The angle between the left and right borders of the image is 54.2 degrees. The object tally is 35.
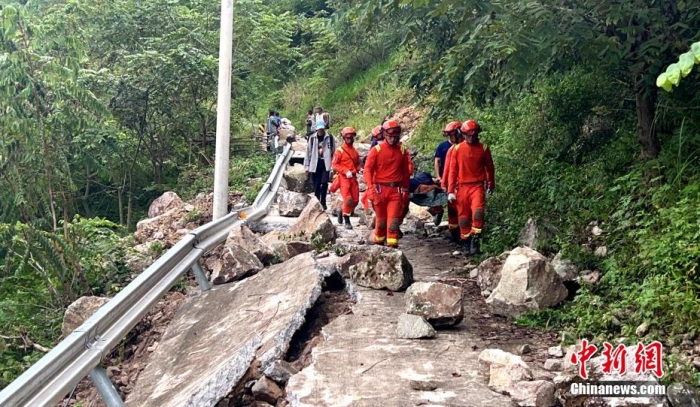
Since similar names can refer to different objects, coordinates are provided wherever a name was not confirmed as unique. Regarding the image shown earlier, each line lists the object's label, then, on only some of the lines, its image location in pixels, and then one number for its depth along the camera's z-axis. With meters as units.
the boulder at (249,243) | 8.15
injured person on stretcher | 9.93
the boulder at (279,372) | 4.82
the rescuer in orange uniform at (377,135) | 10.45
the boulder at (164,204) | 14.43
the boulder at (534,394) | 4.15
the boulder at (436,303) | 5.84
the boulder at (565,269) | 6.63
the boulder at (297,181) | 15.72
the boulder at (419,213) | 11.74
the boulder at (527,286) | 6.19
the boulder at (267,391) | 4.70
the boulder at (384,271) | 7.01
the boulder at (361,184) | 15.40
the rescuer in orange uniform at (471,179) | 8.62
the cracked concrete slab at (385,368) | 4.39
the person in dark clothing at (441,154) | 10.33
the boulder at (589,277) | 6.52
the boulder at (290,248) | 8.33
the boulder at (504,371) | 4.50
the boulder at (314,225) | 9.20
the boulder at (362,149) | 18.32
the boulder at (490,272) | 7.05
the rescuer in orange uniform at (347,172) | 10.77
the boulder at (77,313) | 6.69
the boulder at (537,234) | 7.80
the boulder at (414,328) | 5.59
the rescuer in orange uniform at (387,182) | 8.69
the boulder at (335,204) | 13.05
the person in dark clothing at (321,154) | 12.23
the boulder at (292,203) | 12.54
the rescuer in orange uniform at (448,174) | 9.14
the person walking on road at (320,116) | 16.50
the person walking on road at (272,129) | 21.75
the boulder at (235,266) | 7.52
